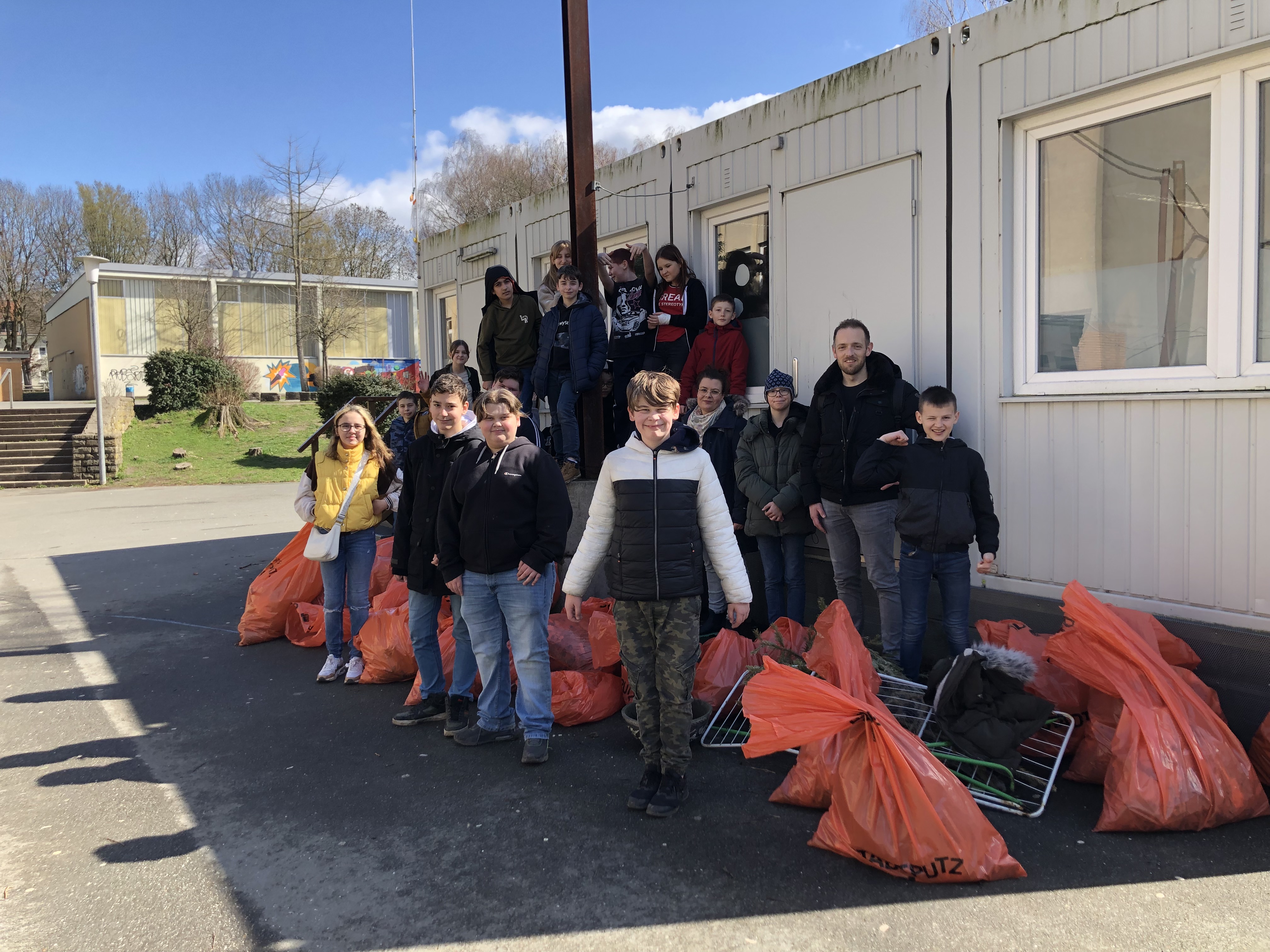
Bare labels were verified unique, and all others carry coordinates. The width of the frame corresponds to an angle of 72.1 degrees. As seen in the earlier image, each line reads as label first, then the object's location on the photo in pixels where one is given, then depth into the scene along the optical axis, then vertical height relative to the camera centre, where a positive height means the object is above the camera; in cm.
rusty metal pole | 631 +185
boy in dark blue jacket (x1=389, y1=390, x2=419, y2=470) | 766 -3
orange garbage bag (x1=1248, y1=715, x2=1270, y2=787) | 349 -140
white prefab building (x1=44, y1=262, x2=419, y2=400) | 3644 +456
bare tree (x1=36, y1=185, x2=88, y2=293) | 4866 +1069
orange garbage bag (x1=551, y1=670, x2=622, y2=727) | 460 -149
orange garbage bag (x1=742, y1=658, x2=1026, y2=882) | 286 -126
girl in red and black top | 667 +81
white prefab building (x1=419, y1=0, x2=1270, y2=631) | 404 +83
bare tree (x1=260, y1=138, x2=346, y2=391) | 3447 +808
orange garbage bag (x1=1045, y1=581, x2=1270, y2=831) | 317 -129
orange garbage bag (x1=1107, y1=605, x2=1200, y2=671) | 385 -104
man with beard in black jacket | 486 -14
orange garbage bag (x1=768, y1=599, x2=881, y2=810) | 346 -129
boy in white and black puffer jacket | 354 -58
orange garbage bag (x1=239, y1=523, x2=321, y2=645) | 648 -127
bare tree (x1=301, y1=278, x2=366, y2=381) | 3656 +464
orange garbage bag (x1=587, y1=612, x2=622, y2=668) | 486 -126
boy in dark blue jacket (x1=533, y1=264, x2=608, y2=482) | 652 +48
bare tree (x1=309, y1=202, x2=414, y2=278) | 3860 +845
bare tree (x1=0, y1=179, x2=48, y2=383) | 4738 +862
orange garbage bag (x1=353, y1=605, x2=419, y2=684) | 534 -138
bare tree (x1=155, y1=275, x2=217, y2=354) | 3647 +508
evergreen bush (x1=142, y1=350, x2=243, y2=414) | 2547 +141
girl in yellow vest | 538 -51
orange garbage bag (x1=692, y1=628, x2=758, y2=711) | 462 -133
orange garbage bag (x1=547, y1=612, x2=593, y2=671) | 514 -135
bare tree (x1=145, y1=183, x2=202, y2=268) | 4947 +1091
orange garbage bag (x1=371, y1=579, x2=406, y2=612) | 617 -124
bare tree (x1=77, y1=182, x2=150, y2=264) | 4819 +1139
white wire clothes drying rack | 350 -151
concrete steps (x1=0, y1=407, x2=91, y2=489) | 1952 -37
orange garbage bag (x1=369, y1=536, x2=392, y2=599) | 689 -119
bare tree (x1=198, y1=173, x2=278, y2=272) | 3950 +872
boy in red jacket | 636 +50
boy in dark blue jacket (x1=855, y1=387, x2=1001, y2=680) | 432 -53
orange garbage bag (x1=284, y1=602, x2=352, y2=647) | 628 -148
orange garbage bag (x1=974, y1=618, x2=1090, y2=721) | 403 -129
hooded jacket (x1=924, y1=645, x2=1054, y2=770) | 364 -125
